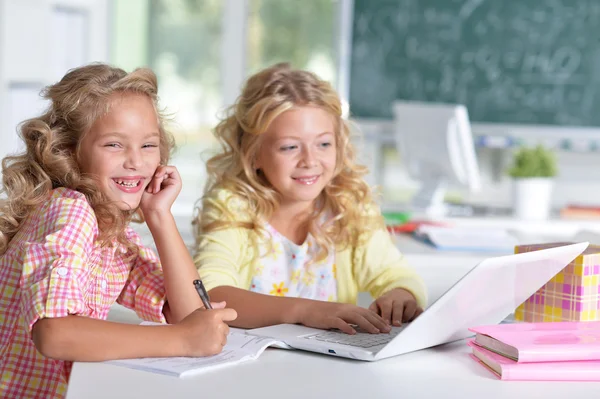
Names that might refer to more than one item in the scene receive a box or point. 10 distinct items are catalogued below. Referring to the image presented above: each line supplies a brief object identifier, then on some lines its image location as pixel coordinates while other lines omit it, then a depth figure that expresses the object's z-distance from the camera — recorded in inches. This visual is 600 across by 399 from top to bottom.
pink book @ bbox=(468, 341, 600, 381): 76.8
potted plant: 136.9
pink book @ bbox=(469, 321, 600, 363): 77.4
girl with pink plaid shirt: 78.2
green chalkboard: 204.0
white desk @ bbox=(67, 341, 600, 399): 73.8
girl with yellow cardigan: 99.7
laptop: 78.0
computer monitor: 162.0
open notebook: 76.0
